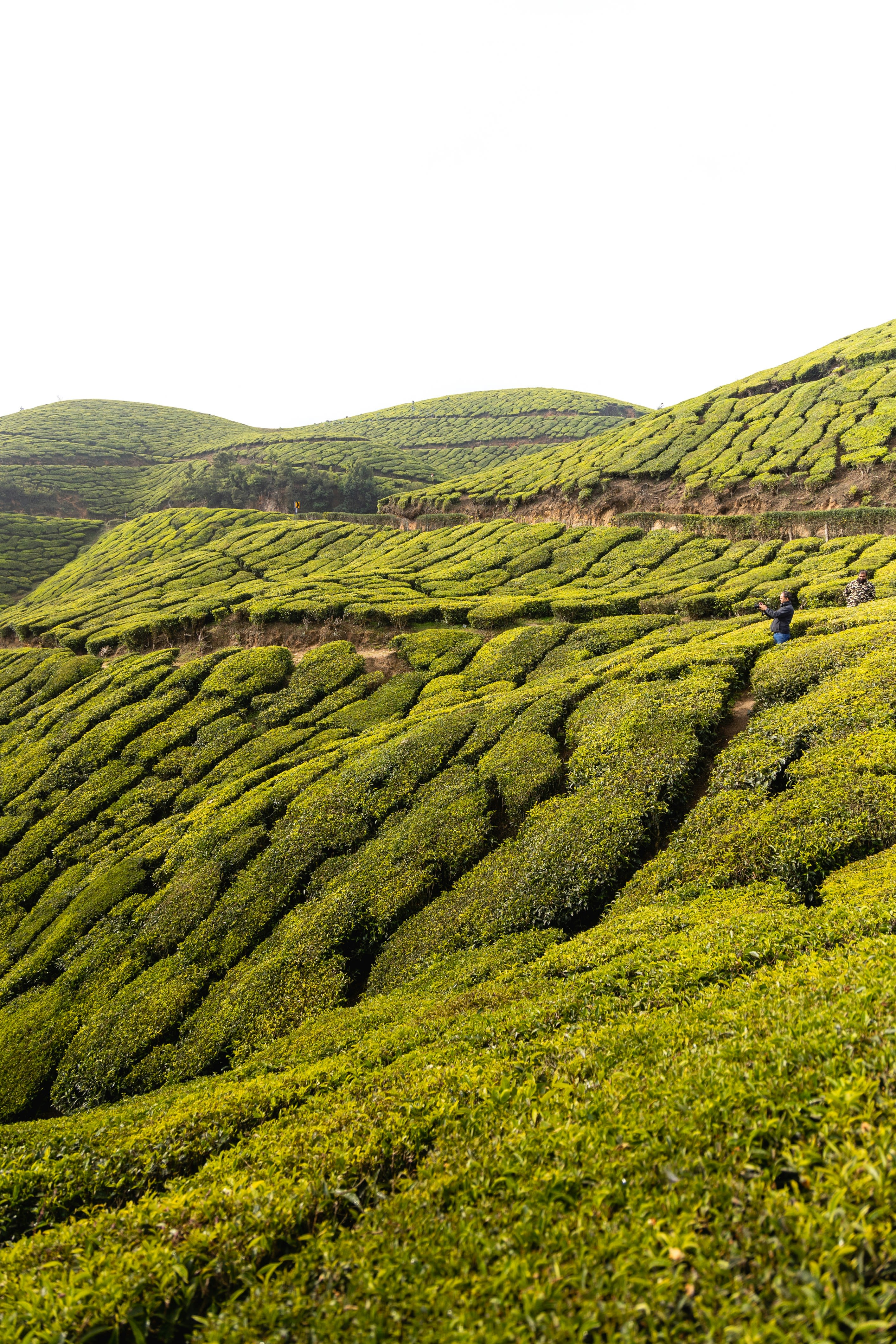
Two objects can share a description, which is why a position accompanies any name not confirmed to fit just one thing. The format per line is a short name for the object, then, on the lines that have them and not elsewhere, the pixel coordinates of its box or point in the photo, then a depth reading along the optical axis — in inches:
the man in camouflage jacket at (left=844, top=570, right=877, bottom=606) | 669.9
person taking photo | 585.3
